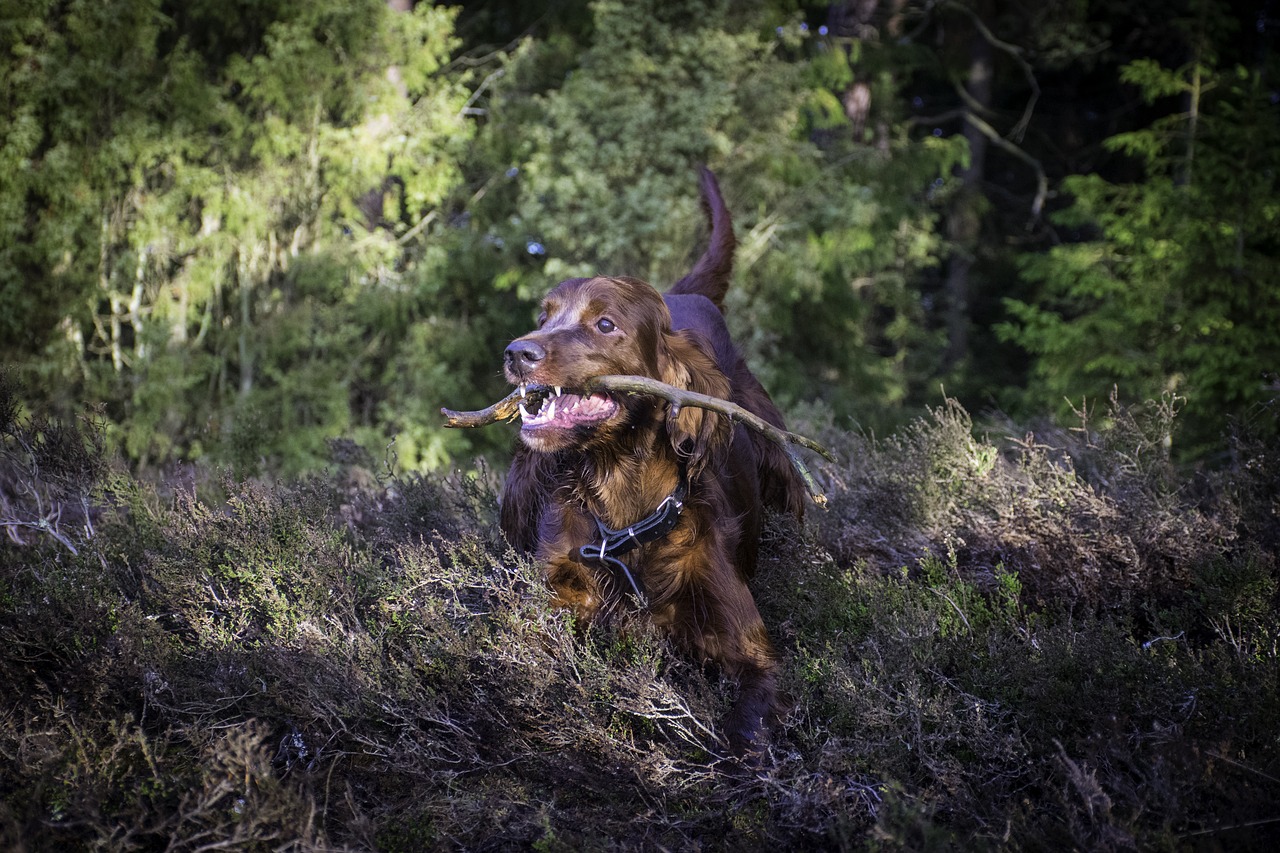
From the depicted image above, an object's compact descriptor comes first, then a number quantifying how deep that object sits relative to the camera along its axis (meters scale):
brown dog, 2.74
